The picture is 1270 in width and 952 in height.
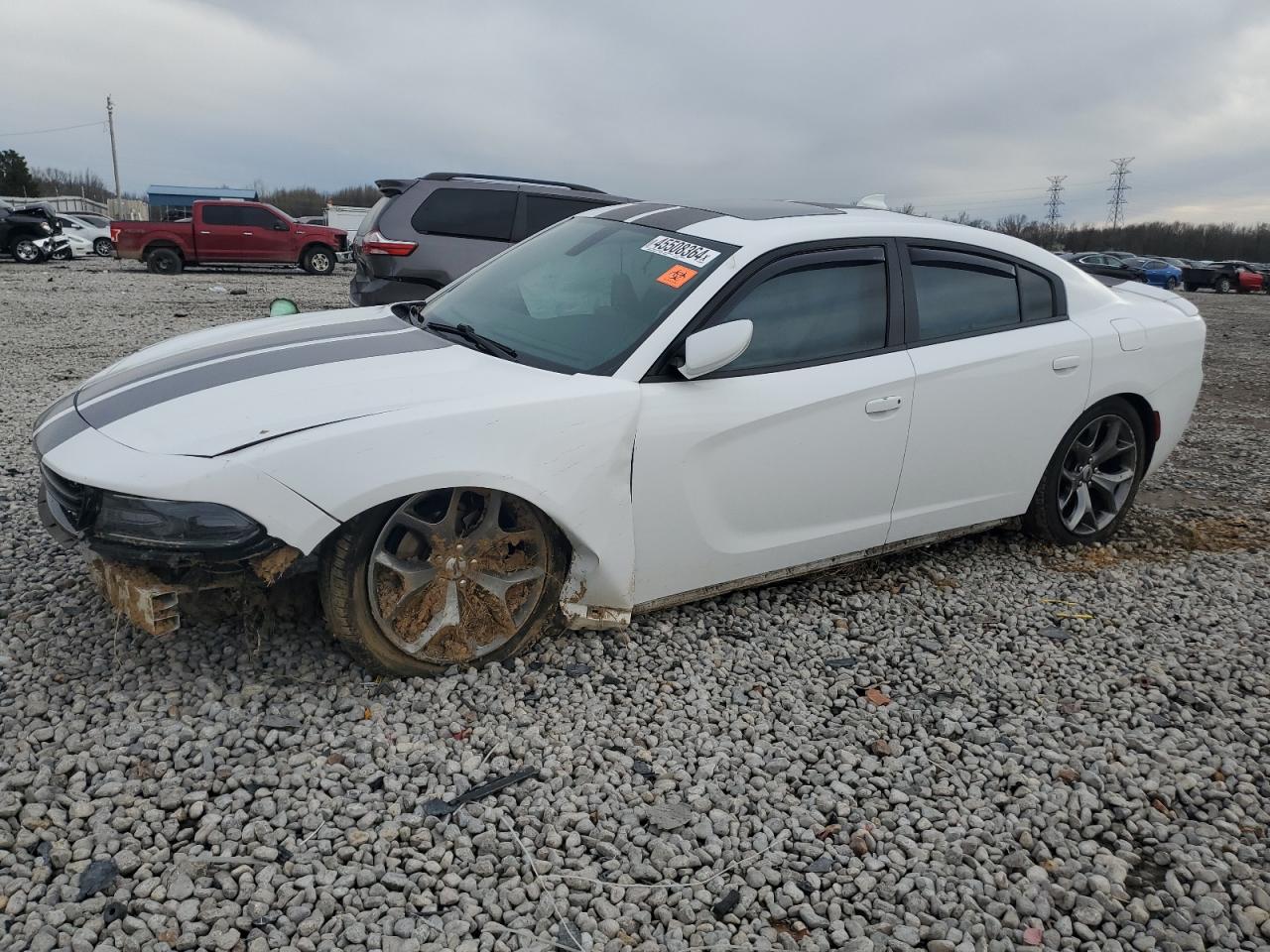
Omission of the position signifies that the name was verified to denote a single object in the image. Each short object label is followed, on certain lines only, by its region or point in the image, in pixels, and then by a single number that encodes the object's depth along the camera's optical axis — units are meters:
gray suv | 8.29
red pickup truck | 20.08
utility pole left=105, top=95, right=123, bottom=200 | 62.14
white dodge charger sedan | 2.71
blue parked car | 33.62
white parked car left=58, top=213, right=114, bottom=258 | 26.09
